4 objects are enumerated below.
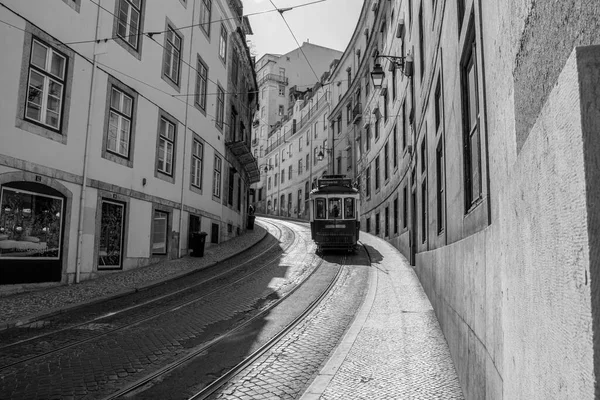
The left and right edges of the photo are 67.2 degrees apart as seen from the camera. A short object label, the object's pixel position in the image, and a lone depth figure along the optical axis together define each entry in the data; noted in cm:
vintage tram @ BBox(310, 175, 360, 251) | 1981
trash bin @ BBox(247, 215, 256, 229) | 3031
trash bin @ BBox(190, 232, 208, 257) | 1720
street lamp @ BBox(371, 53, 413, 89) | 1440
